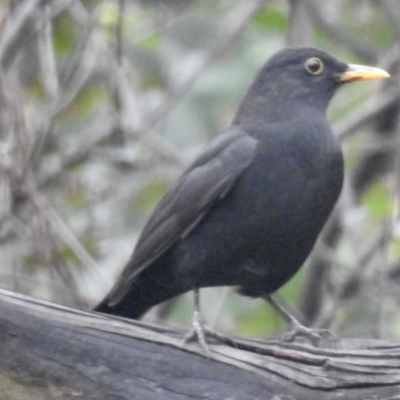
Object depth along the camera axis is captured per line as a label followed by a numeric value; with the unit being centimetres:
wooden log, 796
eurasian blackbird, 970
